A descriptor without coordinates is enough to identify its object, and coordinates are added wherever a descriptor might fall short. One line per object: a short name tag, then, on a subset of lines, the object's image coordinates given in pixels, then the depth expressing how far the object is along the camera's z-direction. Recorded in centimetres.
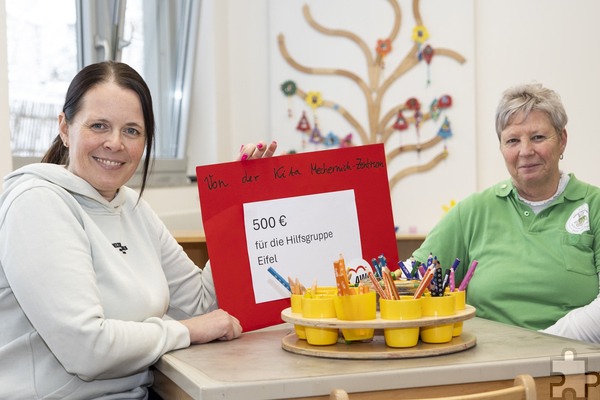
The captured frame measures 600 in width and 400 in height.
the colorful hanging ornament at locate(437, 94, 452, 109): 427
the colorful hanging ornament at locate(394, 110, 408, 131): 434
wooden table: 130
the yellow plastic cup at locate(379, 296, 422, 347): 146
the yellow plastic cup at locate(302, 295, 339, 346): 151
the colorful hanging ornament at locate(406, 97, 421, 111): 432
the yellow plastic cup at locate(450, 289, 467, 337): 155
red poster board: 182
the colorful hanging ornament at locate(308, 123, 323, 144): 444
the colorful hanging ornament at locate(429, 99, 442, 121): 429
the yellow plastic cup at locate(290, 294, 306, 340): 157
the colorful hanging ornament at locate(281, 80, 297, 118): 448
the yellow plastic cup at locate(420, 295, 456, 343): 150
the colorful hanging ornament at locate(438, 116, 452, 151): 427
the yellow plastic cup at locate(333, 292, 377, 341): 146
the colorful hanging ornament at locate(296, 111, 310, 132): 446
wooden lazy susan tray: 144
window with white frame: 346
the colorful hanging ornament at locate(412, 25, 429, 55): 430
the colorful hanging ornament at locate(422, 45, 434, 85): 428
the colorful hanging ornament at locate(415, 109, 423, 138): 432
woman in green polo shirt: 212
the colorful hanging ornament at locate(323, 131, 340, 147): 442
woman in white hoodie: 148
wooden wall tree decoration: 430
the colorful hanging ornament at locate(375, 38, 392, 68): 435
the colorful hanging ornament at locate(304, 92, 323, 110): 444
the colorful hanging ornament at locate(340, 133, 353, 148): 441
